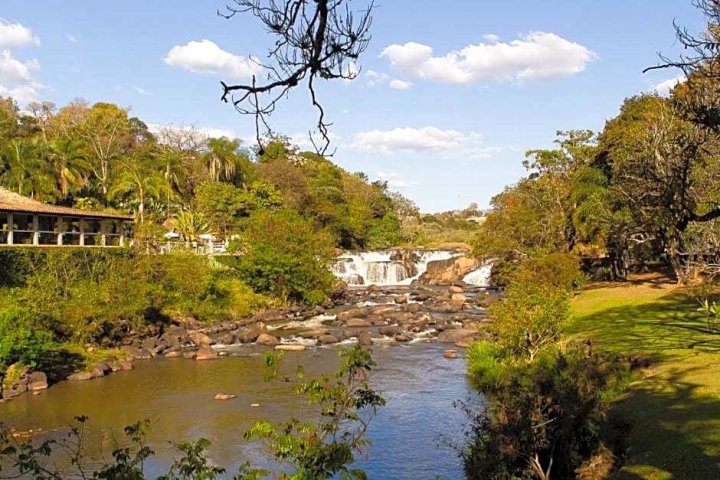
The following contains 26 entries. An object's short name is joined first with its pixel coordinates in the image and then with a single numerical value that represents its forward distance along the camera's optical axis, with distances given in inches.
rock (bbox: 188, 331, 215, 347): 1087.6
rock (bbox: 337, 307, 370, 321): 1356.5
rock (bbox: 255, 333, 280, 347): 1103.0
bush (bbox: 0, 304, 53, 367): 810.2
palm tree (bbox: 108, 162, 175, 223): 1910.7
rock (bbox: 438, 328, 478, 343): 1101.4
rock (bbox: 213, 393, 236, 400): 756.6
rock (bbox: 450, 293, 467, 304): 1545.3
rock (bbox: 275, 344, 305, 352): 1045.2
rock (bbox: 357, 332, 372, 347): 1095.6
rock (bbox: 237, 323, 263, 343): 1118.2
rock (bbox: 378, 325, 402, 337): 1172.2
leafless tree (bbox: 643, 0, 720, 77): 327.6
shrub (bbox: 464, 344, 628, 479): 431.2
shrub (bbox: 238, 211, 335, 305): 1494.8
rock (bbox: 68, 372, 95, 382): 852.9
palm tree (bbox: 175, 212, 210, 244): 1830.7
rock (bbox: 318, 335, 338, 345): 1109.7
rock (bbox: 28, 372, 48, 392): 797.1
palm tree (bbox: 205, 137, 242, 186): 2354.8
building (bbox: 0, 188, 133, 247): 1244.5
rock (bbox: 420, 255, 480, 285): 2066.9
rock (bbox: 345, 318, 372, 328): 1278.3
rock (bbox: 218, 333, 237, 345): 1105.6
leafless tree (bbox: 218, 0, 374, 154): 179.6
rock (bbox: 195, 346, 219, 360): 984.6
